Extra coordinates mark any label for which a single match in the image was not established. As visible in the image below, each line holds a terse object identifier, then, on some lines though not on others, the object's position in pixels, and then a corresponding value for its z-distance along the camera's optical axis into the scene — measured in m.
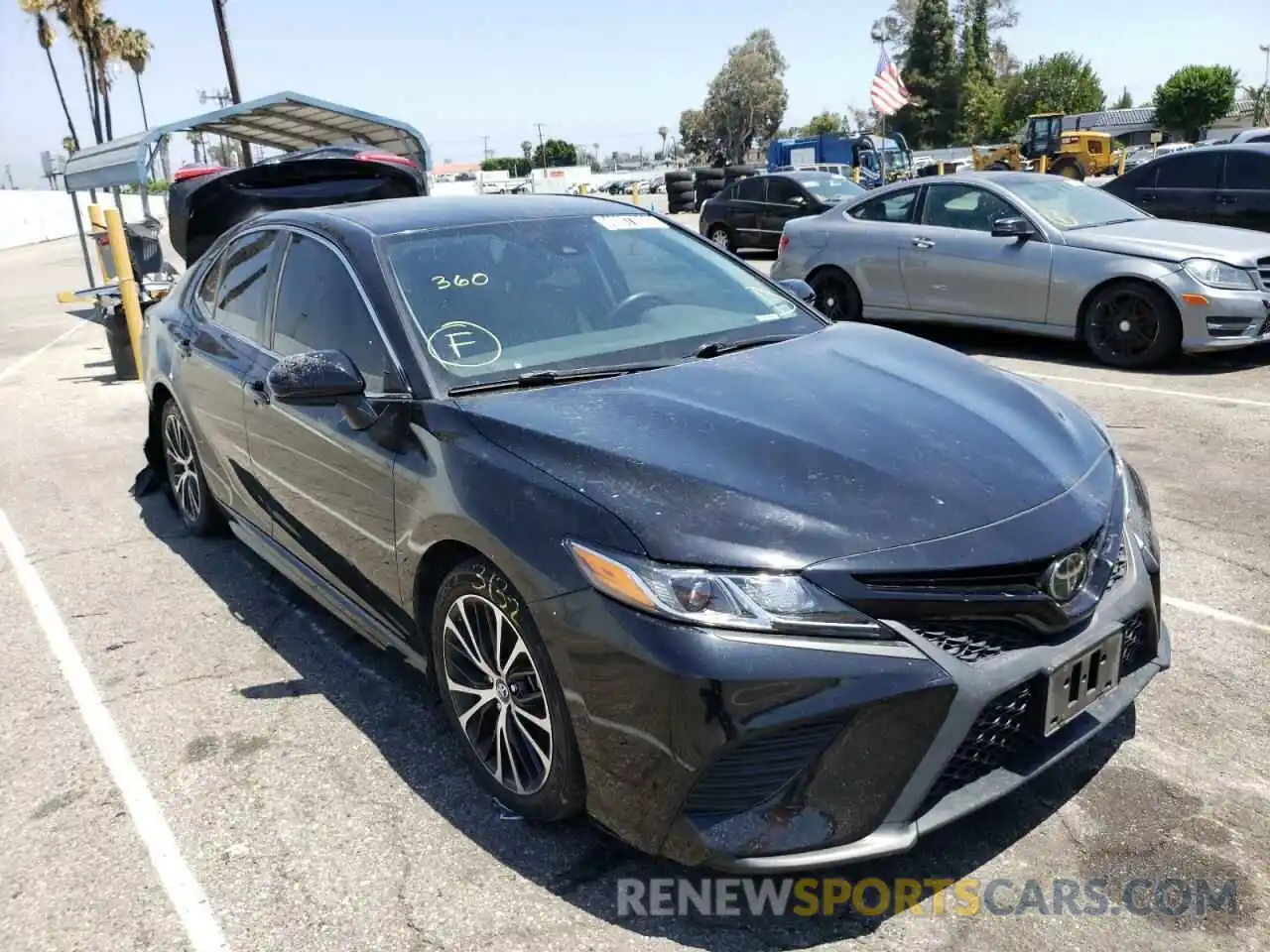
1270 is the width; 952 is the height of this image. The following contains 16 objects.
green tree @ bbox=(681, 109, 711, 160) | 105.81
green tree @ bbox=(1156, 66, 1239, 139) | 65.56
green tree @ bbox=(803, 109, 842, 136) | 110.01
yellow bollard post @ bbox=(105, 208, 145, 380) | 9.48
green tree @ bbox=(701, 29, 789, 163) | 99.62
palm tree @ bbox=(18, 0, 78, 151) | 46.66
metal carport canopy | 12.77
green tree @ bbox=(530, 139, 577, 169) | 118.06
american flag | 30.23
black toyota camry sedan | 2.19
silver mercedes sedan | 7.58
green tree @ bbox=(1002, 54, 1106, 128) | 80.31
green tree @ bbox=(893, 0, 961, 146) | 83.88
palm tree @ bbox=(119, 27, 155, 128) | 59.88
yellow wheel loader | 35.88
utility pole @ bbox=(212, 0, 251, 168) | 28.86
